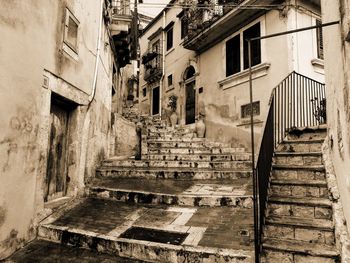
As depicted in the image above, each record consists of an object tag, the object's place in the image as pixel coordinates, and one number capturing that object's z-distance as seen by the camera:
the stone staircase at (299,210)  3.03
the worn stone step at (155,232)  3.00
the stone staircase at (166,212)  3.15
